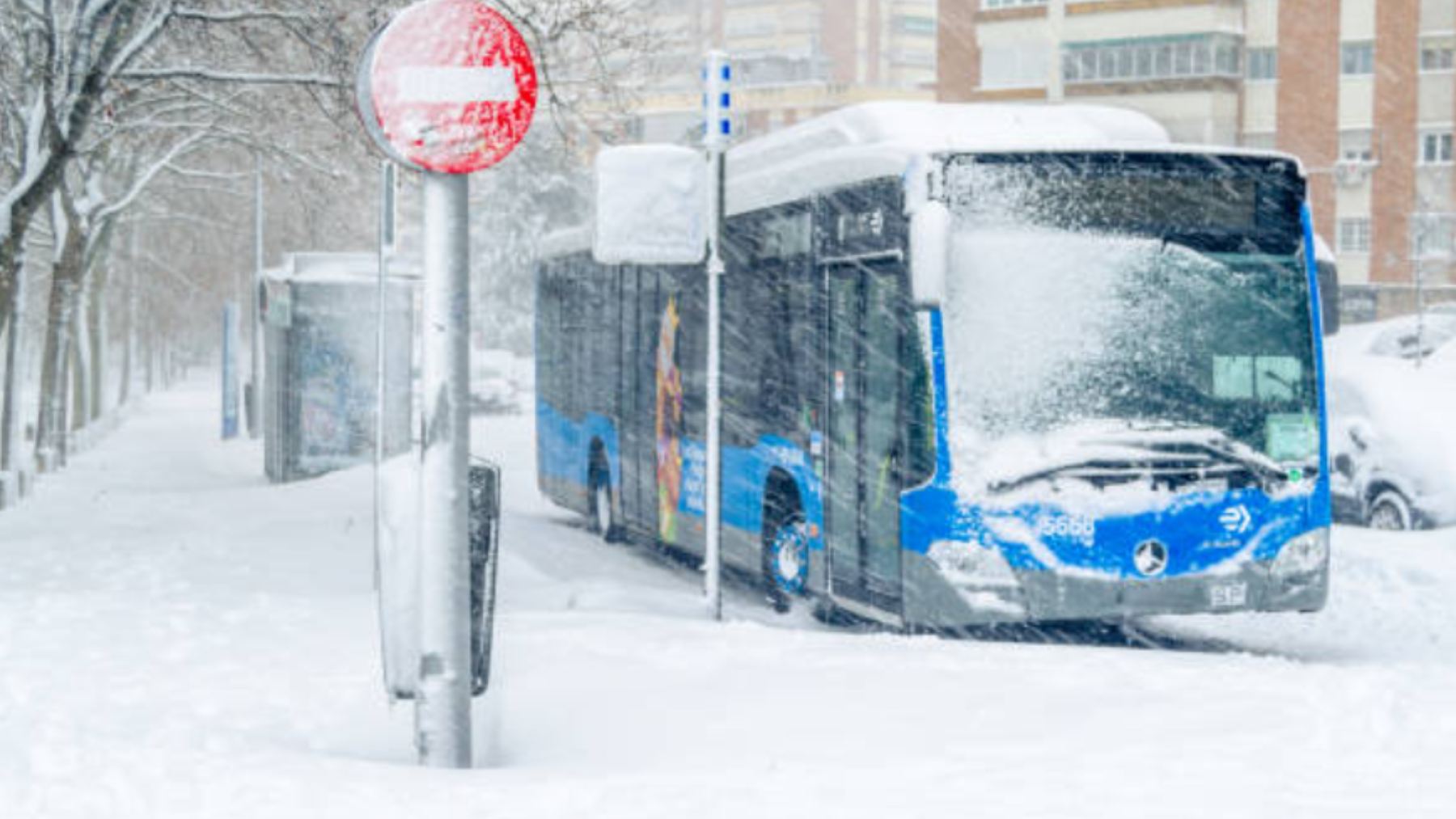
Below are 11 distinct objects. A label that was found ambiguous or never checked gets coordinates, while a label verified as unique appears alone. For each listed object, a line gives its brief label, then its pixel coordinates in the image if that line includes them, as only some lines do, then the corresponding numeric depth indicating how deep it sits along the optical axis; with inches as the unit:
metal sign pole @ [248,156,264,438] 1627.7
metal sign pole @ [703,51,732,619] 461.4
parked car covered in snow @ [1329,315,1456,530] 694.5
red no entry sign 248.8
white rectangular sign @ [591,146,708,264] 460.4
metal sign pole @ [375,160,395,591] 454.9
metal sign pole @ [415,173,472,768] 251.9
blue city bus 408.5
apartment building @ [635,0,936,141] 4094.5
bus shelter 988.6
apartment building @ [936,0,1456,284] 2277.3
